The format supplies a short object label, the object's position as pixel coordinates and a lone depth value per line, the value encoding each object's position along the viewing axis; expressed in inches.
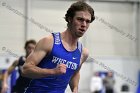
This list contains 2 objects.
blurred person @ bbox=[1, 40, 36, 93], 377.7
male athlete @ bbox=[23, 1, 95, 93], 210.4
